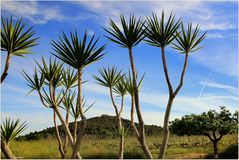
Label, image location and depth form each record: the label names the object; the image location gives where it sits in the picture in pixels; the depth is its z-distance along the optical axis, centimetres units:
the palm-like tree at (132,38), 332
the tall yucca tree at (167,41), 336
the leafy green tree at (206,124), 1229
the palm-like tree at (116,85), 428
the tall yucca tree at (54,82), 327
